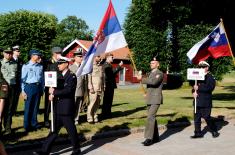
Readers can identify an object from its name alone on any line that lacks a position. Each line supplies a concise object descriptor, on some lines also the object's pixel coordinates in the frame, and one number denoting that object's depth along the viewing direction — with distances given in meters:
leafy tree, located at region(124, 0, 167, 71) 32.87
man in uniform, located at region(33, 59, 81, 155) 6.44
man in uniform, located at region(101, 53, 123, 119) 10.65
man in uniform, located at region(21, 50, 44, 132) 8.40
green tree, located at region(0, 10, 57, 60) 37.33
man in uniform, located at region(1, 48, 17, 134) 8.18
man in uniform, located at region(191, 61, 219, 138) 8.42
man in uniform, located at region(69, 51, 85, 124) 8.82
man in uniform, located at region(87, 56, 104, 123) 9.45
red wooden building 41.11
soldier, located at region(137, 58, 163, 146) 7.70
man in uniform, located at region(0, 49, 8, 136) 5.66
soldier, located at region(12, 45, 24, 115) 8.46
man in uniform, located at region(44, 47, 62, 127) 8.58
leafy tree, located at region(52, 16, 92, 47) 73.44
